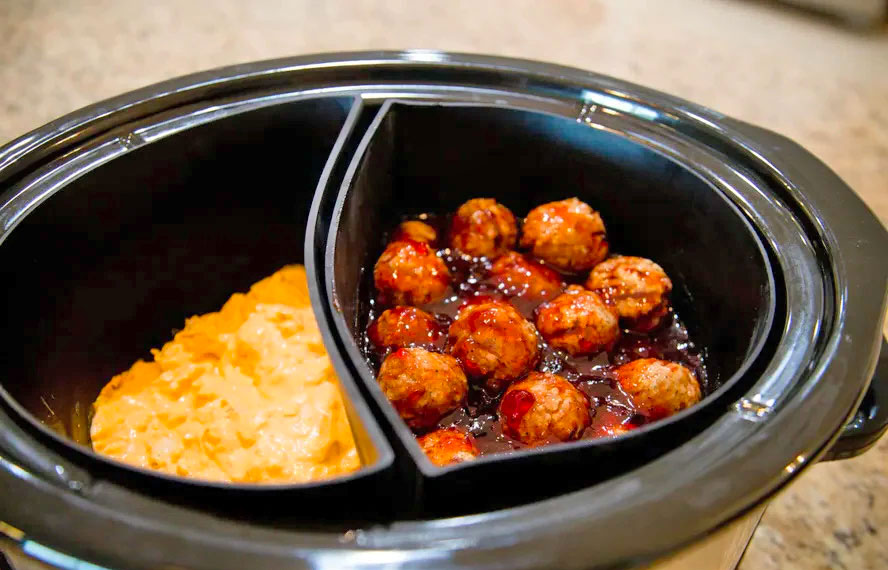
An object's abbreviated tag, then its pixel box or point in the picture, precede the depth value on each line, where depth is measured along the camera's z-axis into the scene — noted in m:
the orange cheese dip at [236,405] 0.48
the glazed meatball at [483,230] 0.52
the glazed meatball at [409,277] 0.50
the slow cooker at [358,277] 0.38
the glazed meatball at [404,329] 0.48
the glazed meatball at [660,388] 0.46
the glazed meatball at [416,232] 0.52
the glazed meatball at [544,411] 0.44
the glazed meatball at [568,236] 0.51
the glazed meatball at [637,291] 0.49
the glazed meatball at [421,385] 0.45
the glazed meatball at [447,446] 0.43
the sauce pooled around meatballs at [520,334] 0.45
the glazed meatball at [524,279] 0.50
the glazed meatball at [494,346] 0.46
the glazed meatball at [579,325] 0.48
